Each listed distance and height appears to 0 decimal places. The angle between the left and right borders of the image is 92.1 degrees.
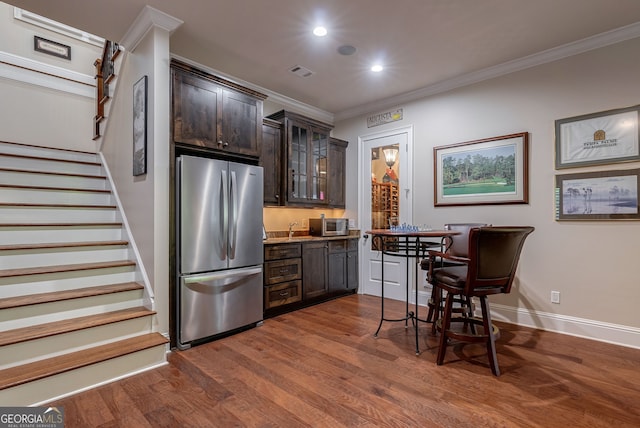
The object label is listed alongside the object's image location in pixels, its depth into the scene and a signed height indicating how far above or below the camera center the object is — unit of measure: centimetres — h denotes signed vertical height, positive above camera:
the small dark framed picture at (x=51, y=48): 432 +241
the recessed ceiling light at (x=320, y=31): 286 +172
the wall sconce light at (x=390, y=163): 453 +76
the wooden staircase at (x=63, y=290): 205 -64
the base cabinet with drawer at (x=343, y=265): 438 -75
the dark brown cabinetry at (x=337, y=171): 491 +69
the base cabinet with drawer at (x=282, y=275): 355 -73
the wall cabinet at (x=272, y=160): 395 +70
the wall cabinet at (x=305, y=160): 416 +78
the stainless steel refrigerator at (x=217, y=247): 275 -32
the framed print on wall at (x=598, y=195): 283 +17
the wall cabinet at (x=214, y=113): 286 +103
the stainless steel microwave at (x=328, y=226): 450 -19
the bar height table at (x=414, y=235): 249 -17
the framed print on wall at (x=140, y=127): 278 +82
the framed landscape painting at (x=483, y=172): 344 +50
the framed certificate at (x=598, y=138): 283 +72
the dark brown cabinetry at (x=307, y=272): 361 -77
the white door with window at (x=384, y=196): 440 +27
